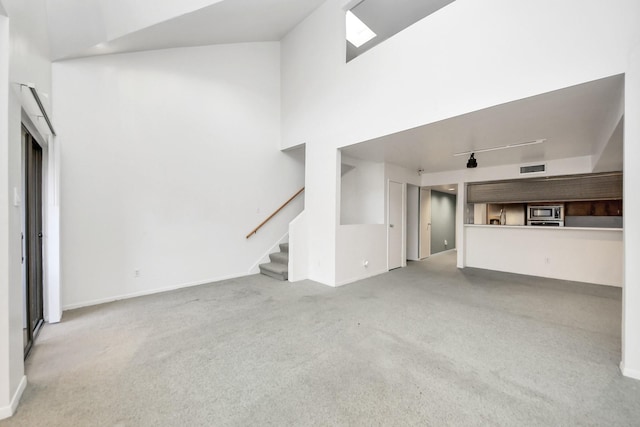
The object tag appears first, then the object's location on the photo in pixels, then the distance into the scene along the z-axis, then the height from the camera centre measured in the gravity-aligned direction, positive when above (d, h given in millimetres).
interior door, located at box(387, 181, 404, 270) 5492 -358
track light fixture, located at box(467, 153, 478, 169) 4457 +818
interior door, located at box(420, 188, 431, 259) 7064 -358
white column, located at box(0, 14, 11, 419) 1548 -69
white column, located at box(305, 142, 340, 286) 4328 +44
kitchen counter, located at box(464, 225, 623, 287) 4512 -840
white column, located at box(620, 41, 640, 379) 1913 -144
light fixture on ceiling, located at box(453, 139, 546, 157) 3807 +1001
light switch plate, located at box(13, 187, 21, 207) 1687 +85
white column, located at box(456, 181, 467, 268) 5965 -247
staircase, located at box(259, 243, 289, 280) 4617 -1077
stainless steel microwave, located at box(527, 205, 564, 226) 5557 -79
